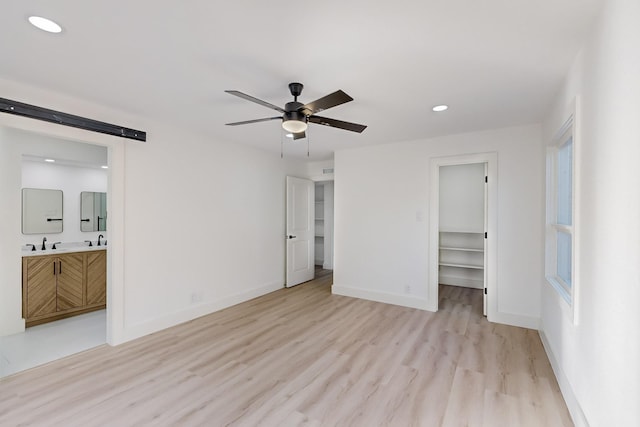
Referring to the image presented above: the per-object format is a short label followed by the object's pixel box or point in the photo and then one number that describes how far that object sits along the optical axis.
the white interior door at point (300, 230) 5.47
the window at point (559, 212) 2.63
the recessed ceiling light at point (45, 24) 1.66
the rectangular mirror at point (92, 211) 4.60
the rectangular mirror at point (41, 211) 4.05
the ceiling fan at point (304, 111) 2.09
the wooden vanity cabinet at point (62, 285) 3.47
